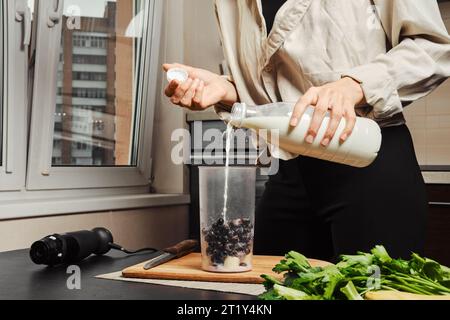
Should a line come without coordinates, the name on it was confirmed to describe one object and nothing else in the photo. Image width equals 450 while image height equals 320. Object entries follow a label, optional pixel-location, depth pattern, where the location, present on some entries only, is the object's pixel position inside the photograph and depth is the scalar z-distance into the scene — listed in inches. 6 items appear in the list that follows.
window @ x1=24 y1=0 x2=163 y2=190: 69.5
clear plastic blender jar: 35.0
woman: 41.4
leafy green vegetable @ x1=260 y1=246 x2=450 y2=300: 23.2
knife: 35.7
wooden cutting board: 32.7
